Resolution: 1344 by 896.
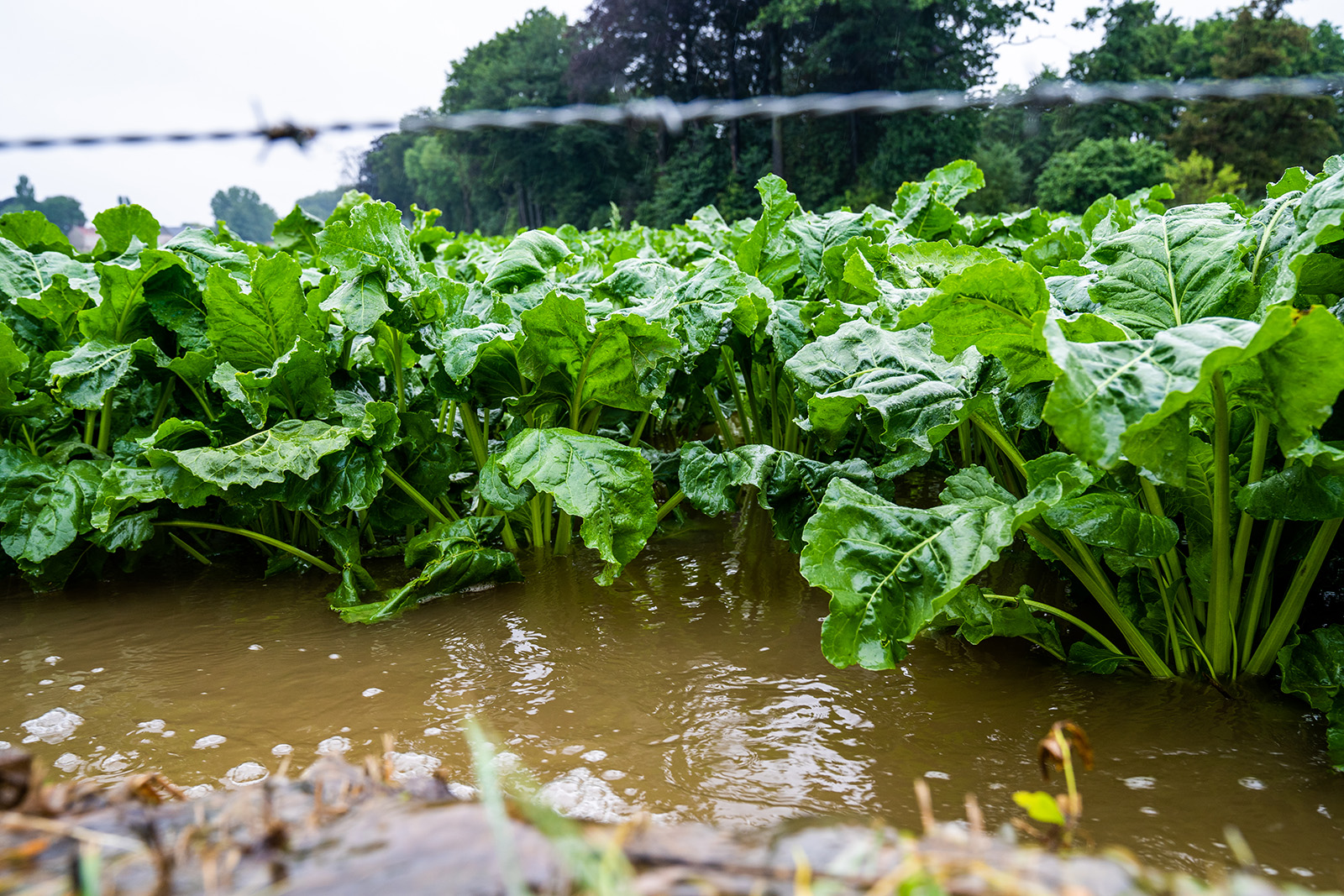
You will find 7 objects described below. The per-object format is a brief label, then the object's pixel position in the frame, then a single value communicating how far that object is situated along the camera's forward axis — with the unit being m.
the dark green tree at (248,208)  52.78
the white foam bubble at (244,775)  1.64
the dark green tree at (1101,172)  30.64
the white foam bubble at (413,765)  1.64
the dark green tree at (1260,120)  28.14
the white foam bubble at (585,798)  1.50
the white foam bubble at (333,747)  1.73
